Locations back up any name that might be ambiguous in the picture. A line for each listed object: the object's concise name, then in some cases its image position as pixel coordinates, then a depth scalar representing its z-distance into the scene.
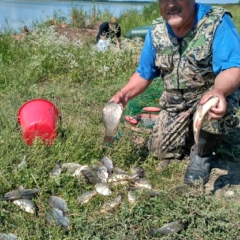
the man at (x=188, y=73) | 2.61
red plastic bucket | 3.04
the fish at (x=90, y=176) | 2.64
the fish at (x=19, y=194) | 2.39
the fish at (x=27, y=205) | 2.33
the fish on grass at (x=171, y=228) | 2.14
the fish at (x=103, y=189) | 2.54
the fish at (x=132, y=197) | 2.40
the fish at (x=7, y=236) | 2.08
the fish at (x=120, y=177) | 2.67
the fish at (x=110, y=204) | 2.37
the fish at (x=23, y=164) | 2.68
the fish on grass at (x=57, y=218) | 2.20
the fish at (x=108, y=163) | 2.79
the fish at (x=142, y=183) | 2.63
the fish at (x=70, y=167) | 2.71
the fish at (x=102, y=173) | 2.68
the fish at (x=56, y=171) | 2.64
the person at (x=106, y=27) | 8.77
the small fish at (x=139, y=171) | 2.79
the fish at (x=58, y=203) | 2.33
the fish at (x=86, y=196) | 2.46
